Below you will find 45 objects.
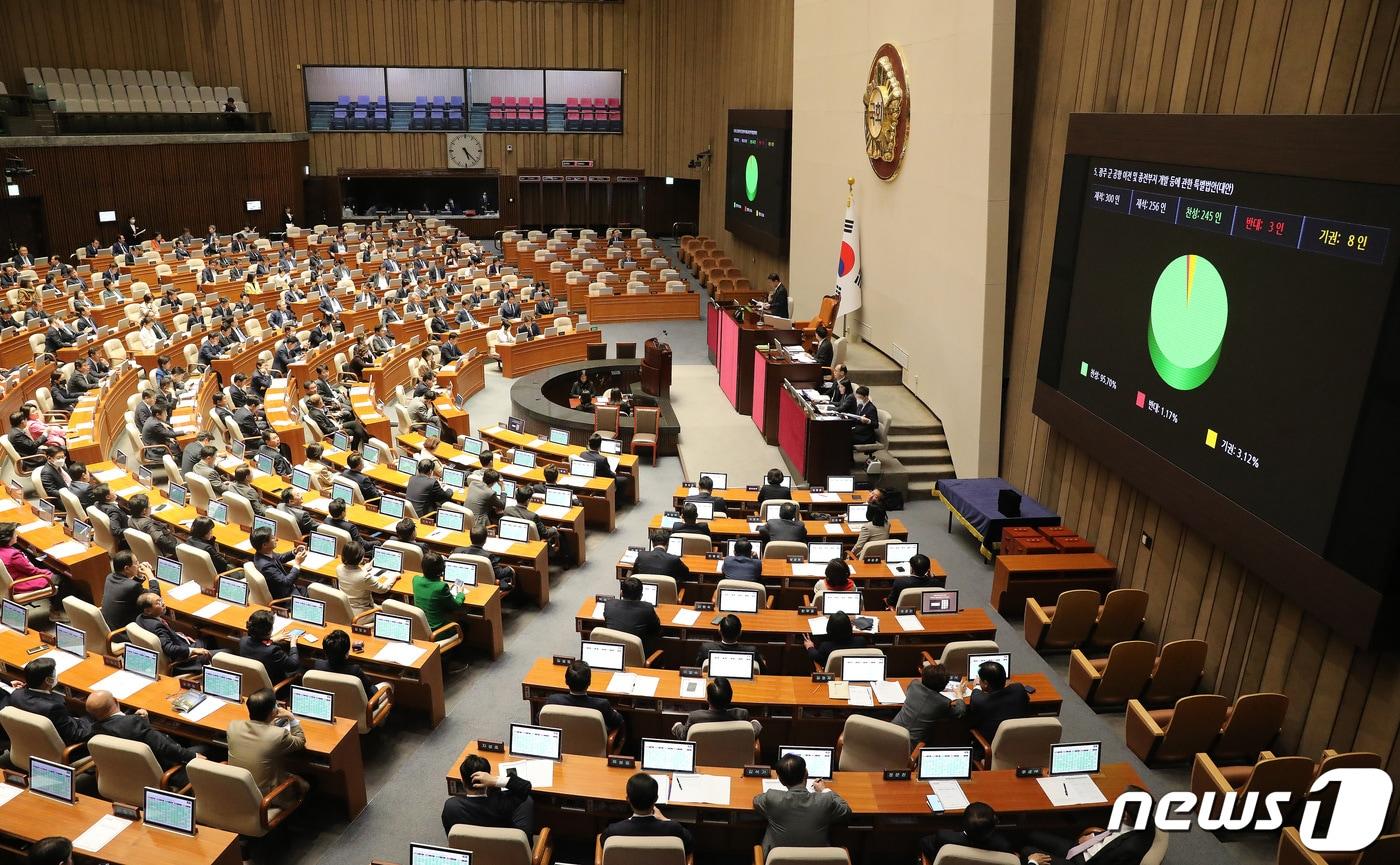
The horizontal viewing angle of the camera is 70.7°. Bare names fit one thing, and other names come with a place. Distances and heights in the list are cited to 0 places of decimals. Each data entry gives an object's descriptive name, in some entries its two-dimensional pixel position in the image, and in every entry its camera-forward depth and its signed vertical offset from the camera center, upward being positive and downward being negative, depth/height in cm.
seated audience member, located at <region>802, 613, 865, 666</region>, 741 -376
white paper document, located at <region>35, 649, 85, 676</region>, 697 -386
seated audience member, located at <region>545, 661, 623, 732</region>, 640 -371
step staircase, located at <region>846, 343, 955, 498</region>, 1302 -413
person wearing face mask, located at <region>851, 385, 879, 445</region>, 1280 -375
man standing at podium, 2036 -364
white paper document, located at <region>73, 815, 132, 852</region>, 529 -383
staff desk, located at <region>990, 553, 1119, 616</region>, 952 -419
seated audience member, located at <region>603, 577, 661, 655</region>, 769 -374
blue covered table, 1057 -407
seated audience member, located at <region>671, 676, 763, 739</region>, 619 -363
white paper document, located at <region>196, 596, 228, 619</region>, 791 -394
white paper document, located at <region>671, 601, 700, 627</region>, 795 -392
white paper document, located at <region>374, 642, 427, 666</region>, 725 -389
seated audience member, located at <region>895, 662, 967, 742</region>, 649 -369
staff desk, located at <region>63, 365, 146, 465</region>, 1208 -410
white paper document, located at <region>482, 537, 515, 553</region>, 951 -405
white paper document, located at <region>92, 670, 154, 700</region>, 669 -384
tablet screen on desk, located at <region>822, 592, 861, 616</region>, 811 -380
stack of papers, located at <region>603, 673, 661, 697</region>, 680 -382
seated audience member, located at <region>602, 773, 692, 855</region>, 520 -361
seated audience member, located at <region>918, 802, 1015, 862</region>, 498 -344
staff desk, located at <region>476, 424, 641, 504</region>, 1255 -424
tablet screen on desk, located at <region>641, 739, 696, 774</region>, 594 -370
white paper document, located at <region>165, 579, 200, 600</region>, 825 -395
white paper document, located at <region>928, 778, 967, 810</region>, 575 -379
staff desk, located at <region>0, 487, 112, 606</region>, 888 -397
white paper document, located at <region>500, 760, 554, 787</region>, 587 -381
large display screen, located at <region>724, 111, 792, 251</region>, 2167 -139
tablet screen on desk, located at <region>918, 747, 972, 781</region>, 599 -371
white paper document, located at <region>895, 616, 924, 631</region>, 796 -391
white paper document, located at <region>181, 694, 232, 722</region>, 642 -384
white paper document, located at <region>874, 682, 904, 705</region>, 687 -387
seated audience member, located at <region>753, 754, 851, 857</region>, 537 -361
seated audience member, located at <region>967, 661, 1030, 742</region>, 660 -371
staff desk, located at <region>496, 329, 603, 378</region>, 1858 -450
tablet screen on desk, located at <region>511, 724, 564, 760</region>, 610 -373
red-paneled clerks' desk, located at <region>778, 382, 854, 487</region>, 1209 -384
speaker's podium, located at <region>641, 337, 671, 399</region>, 1595 -398
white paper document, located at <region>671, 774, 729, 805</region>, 570 -378
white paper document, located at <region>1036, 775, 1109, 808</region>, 580 -378
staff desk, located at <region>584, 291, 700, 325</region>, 2317 -439
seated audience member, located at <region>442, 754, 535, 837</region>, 554 -373
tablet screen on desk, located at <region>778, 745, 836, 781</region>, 591 -368
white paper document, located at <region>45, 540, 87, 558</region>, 891 -395
